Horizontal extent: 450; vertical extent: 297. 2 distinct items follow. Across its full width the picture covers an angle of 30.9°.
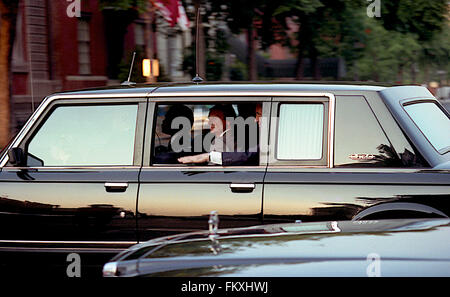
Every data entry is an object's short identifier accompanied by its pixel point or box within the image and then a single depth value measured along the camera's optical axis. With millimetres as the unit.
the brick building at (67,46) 27859
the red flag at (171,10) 25766
